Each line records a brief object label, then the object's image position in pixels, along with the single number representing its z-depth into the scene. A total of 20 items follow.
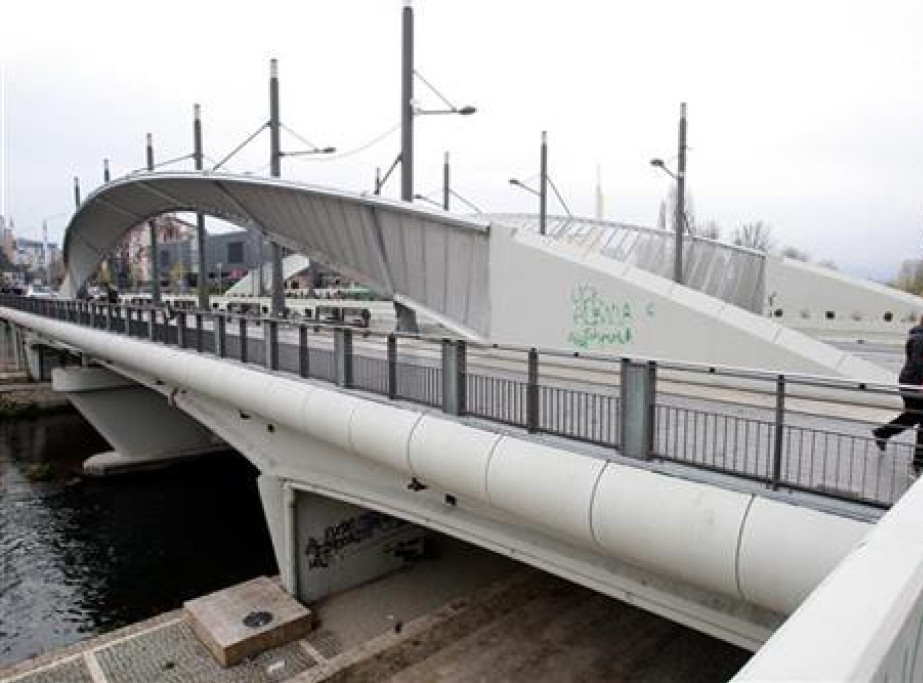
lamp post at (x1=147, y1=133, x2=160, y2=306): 32.66
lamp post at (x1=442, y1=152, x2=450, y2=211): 37.53
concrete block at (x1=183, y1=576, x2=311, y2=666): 11.63
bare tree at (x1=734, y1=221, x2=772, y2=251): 74.00
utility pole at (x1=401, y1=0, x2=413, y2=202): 14.73
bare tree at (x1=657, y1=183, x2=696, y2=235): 58.81
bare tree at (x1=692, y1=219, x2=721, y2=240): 76.06
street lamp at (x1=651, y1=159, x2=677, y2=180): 21.00
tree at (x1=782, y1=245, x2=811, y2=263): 79.47
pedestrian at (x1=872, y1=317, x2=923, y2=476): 5.13
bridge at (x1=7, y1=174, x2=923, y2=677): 5.11
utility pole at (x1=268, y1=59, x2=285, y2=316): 20.77
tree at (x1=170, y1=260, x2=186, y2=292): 93.95
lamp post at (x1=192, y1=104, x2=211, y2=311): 27.34
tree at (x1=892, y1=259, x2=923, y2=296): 52.33
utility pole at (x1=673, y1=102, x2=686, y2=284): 18.09
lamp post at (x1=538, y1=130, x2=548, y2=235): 28.81
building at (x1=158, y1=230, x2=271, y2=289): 102.92
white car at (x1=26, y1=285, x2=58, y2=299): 71.04
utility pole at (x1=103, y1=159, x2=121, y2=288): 61.54
